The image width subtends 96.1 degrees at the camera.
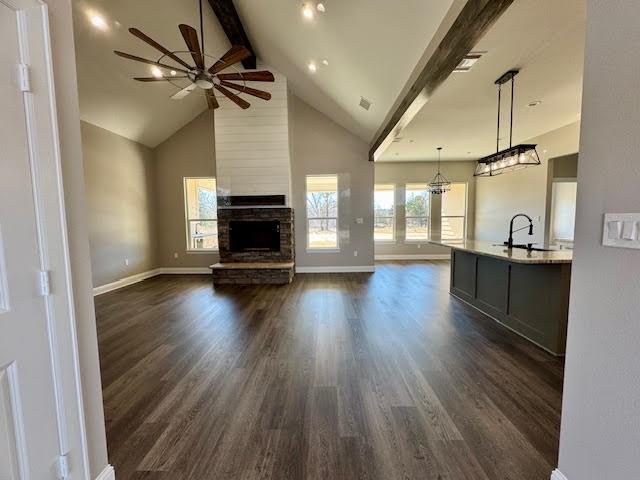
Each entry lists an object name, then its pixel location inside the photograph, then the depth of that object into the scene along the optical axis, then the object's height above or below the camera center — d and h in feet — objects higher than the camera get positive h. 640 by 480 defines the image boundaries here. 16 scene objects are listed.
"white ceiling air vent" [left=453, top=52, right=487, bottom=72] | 8.60 +4.78
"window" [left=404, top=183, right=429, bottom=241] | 27.63 +0.66
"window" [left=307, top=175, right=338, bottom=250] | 22.16 +0.48
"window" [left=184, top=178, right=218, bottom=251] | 22.89 +0.63
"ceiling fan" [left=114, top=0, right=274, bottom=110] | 9.14 +5.47
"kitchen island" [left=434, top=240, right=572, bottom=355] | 8.68 -2.68
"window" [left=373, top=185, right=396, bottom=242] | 27.78 +0.40
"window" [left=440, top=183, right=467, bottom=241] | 27.63 +0.68
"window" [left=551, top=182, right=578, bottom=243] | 18.44 +0.35
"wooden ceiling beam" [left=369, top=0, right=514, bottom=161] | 6.13 +4.32
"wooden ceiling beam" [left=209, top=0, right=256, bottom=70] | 13.46 +10.07
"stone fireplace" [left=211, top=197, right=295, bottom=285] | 19.85 -1.14
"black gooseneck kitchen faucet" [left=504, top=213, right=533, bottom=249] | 12.18 -1.20
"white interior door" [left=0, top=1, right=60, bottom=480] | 3.21 -0.94
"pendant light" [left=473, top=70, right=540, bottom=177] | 10.40 +2.27
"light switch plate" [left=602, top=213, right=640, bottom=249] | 3.21 -0.19
